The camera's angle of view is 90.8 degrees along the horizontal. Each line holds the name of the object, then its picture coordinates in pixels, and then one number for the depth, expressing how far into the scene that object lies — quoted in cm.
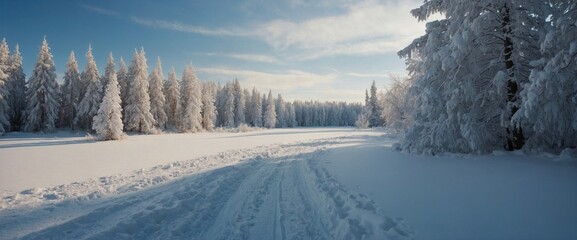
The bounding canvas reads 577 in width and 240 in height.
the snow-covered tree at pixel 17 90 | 4241
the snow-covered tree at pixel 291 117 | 11269
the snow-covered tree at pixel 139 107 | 4391
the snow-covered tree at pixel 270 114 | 9062
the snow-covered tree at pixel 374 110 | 7394
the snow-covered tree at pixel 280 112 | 10548
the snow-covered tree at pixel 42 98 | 3966
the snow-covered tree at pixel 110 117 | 2902
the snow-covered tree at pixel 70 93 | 4612
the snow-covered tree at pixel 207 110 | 5953
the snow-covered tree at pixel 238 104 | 8025
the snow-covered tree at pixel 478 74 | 987
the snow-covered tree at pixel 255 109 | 8979
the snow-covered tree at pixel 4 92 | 3546
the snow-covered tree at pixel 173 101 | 5447
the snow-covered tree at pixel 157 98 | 5066
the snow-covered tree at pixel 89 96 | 4325
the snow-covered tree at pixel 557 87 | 698
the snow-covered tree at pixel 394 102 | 3022
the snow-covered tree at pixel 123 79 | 4966
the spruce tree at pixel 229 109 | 7419
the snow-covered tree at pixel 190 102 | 5191
